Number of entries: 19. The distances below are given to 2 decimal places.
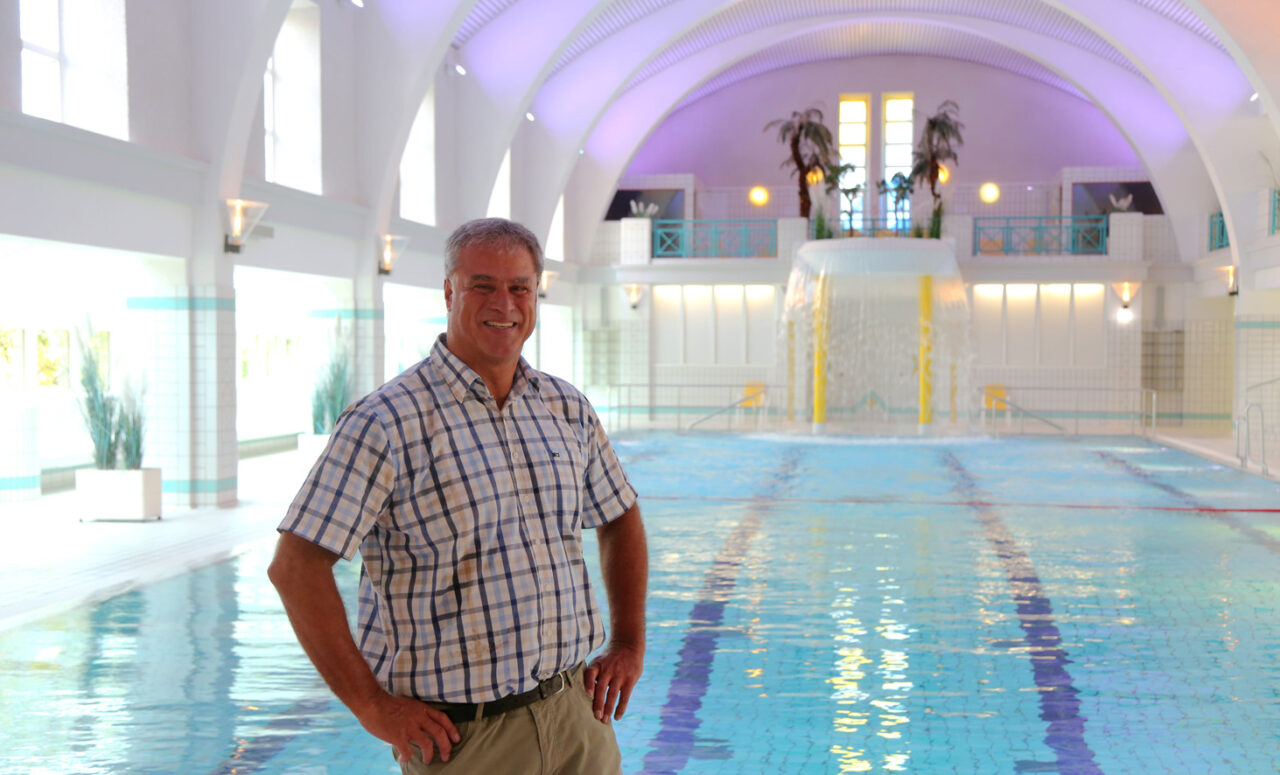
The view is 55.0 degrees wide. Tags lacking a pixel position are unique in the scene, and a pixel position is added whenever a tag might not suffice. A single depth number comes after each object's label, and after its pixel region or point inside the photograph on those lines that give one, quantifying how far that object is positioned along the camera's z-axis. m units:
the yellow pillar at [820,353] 18.17
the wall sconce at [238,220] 10.48
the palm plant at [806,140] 23.05
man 1.93
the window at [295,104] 12.83
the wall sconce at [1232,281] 18.20
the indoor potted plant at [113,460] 9.54
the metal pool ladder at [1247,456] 13.29
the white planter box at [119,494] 9.53
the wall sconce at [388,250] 14.28
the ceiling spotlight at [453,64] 16.95
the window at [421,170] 16.58
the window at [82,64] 9.25
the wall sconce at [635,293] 23.78
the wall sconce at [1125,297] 21.81
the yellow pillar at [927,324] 18.31
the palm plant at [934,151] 22.42
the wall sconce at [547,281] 19.54
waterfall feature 17.94
